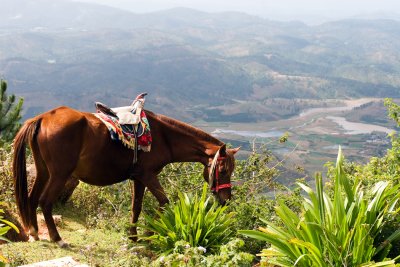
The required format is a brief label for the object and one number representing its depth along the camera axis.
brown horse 5.68
